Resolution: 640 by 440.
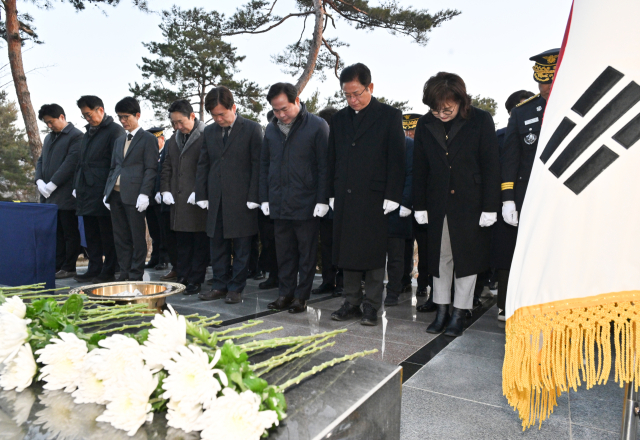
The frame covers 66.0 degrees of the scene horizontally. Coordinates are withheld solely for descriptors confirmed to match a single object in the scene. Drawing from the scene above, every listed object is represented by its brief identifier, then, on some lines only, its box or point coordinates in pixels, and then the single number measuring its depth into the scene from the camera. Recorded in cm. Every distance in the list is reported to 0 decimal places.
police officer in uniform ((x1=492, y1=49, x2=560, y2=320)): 341
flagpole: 141
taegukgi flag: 129
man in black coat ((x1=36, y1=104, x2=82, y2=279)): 612
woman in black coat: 347
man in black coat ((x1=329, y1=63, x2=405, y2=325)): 385
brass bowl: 243
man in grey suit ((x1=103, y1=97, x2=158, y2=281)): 539
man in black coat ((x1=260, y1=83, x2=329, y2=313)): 428
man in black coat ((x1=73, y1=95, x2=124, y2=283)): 582
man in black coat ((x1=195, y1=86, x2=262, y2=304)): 468
